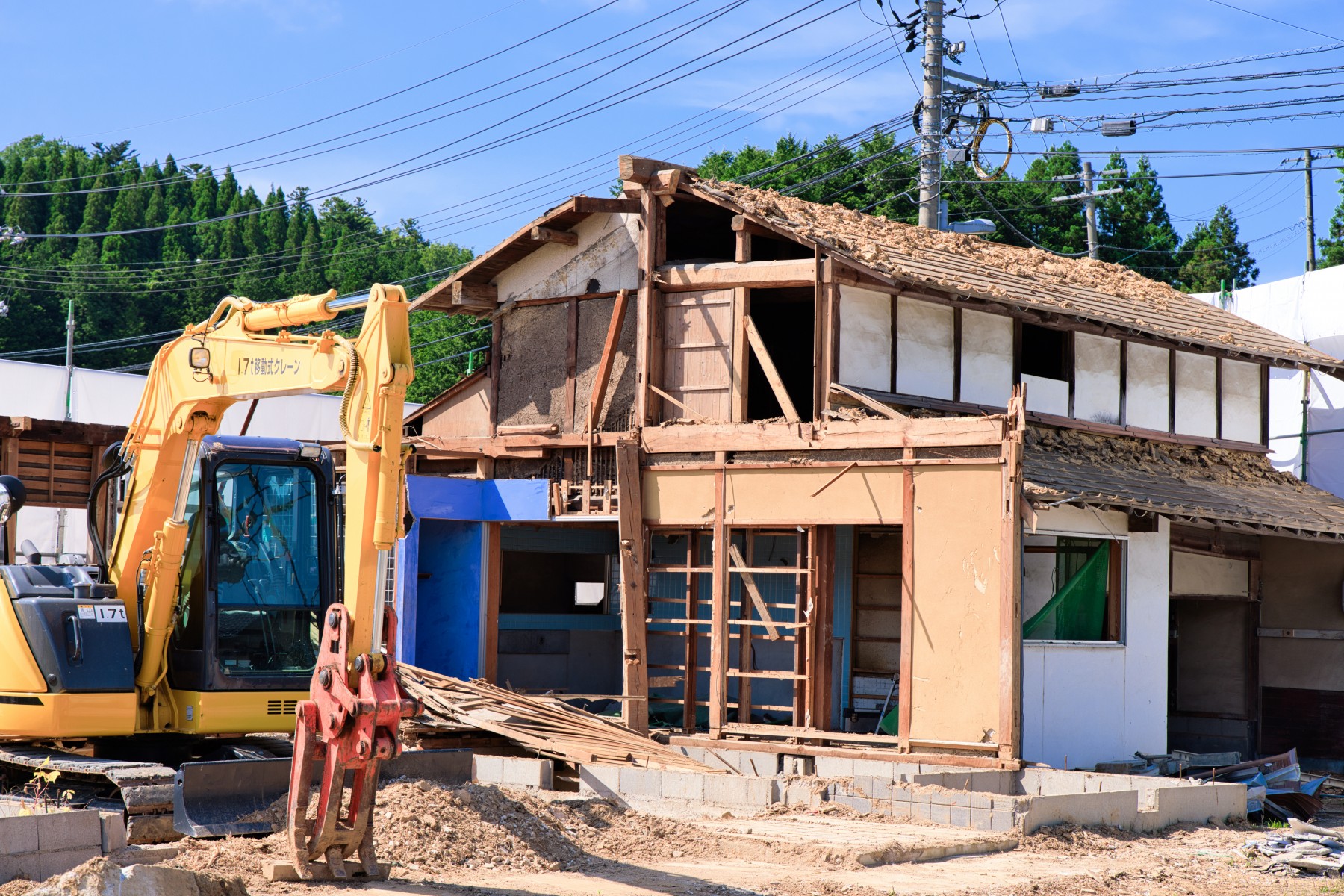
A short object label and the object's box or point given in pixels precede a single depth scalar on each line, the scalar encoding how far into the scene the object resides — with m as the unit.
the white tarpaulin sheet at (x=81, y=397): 38.69
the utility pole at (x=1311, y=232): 45.47
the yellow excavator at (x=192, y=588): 10.91
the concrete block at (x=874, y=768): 15.95
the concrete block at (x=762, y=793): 13.74
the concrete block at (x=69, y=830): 9.15
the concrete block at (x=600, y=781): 14.11
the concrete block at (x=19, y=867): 8.92
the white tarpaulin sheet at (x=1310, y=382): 26.02
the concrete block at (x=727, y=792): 13.76
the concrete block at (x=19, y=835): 8.95
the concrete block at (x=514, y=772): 14.41
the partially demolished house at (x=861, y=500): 16.27
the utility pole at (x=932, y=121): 27.09
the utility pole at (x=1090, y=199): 39.56
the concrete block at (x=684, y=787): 13.78
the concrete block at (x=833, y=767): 16.27
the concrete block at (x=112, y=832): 9.52
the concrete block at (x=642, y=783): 13.91
